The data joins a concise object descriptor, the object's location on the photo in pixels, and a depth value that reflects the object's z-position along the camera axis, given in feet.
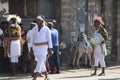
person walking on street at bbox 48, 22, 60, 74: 56.24
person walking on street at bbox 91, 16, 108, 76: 53.62
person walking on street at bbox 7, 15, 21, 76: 55.16
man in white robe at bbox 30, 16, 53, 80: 45.34
